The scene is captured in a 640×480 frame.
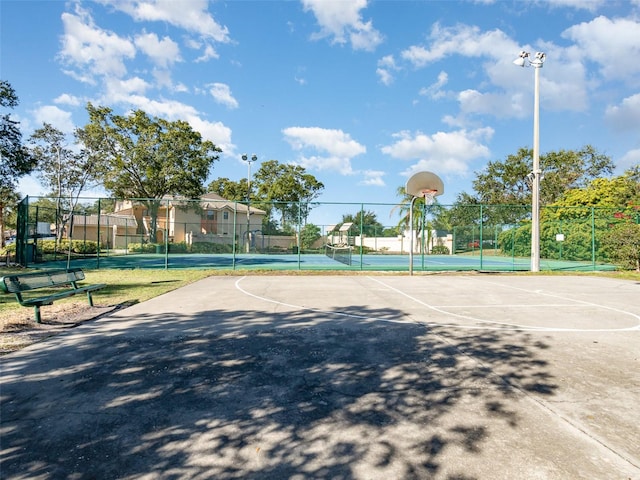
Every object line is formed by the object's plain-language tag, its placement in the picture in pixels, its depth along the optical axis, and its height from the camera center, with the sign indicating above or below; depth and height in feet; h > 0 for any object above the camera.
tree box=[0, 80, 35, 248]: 58.29 +14.35
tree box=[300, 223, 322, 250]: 74.74 +1.45
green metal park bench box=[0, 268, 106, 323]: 19.36 -2.84
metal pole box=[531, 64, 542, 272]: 54.85 +9.77
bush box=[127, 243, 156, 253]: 96.46 -2.74
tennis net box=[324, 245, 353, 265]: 78.44 -2.61
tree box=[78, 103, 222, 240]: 112.68 +27.76
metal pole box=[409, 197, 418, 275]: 46.26 -0.57
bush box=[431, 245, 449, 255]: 115.55 -2.18
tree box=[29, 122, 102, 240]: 108.06 +23.24
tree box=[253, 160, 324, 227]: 169.07 +29.76
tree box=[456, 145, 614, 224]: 138.51 +28.28
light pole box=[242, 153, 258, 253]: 117.60 +27.39
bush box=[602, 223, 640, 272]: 56.95 +0.23
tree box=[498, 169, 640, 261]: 68.80 +4.94
